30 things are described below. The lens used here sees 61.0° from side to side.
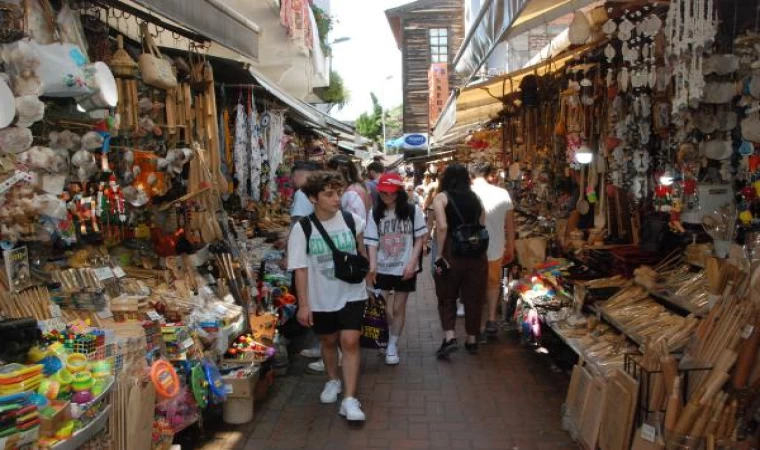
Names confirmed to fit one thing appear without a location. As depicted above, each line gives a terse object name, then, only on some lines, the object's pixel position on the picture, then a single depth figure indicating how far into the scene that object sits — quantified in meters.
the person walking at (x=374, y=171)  8.60
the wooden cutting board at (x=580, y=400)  3.90
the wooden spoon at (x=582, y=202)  6.23
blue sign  20.09
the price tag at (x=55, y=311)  3.45
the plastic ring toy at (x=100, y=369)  3.06
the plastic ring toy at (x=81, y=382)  2.87
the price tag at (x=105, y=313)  3.76
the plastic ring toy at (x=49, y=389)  2.64
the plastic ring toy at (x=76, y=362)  2.95
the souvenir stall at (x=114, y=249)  2.95
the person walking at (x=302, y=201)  5.59
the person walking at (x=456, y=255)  5.71
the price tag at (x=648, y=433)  3.03
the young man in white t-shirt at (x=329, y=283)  4.35
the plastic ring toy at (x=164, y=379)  3.53
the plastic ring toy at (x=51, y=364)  2.80
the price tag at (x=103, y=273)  3.91
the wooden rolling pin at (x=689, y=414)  2.84
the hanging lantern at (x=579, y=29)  4.41
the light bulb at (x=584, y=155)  5.84
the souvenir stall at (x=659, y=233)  2.98
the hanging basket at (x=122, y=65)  4.11
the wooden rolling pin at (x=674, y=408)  2.92
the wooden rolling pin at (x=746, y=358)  2.82
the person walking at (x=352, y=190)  5.88
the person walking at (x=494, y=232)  6.44
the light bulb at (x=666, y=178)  4.38
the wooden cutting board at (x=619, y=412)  3.22
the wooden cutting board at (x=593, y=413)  3.61
